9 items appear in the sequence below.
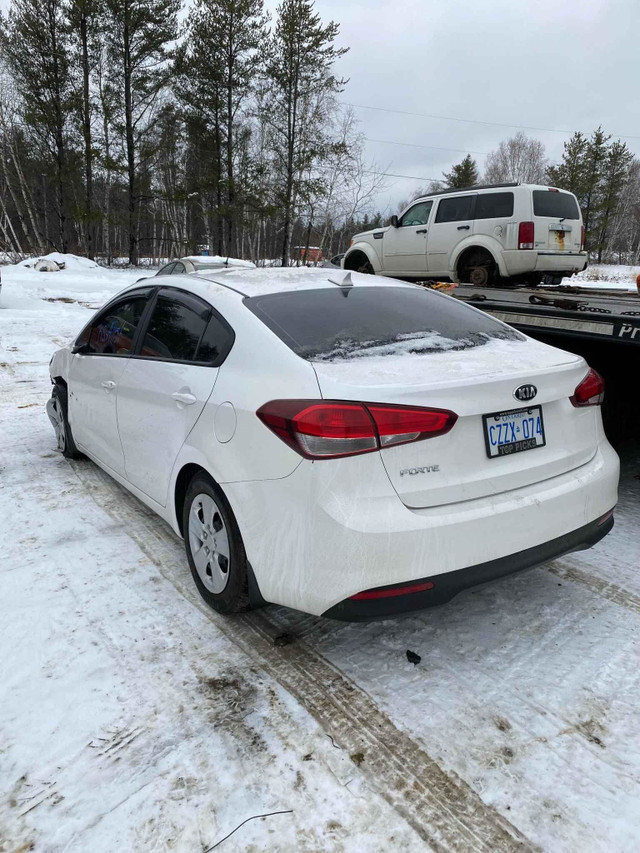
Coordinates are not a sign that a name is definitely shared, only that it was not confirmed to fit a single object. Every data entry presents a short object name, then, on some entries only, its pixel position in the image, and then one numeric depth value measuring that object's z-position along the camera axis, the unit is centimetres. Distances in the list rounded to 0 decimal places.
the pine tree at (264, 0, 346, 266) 2622
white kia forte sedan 205
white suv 891
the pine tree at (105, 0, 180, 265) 2417
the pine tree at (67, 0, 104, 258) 2391
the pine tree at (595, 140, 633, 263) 4473
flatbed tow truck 364
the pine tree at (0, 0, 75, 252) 2380
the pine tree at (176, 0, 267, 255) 2530
